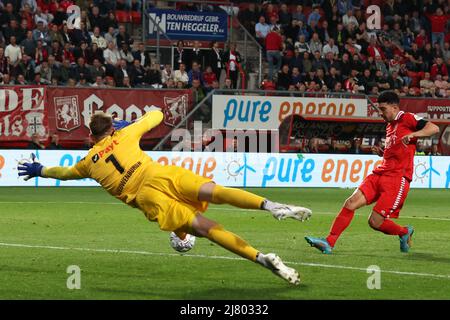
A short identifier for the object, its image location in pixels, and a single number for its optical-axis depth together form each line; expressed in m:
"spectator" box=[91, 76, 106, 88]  28.83
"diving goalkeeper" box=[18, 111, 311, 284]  9.40
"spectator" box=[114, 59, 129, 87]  29.52
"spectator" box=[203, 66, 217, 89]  31.55
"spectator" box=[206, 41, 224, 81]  32.22
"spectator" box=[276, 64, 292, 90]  32.56
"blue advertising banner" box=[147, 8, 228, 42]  32.81
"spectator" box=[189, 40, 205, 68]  32.47
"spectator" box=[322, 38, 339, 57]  35.12
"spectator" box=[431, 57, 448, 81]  36.25
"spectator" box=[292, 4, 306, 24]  36.25
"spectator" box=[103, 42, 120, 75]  29.76
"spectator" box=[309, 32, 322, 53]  35.03
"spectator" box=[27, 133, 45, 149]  27.47
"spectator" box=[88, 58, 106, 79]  29.16
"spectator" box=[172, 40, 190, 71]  31.94
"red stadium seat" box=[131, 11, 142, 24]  33.60
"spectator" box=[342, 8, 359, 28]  37.00
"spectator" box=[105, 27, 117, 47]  30.75
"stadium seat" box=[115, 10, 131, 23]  33.06
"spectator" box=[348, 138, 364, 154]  31.19
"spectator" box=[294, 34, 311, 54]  34.50
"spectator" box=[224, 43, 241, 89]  32.31
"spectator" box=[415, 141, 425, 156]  32.56
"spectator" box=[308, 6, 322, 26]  36.16
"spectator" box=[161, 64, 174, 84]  30.72
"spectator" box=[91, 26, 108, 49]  30.22
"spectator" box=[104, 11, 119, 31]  31.12
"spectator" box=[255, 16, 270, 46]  35.12
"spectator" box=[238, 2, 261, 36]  35.56
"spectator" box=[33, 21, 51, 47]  29.27
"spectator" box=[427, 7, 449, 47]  38.84
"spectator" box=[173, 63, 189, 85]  30.50
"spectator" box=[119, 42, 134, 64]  30.48
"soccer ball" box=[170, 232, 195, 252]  11.15
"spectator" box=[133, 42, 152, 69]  30.70
